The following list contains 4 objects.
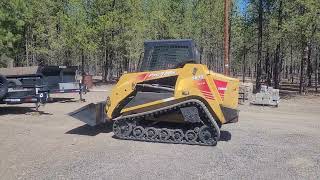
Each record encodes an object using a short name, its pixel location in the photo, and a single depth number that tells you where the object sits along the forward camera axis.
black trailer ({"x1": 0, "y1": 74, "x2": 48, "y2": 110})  9.04
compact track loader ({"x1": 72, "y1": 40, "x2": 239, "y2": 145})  6.29
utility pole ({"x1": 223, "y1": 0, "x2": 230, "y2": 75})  12.25
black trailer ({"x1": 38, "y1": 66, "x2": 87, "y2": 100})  11.73
